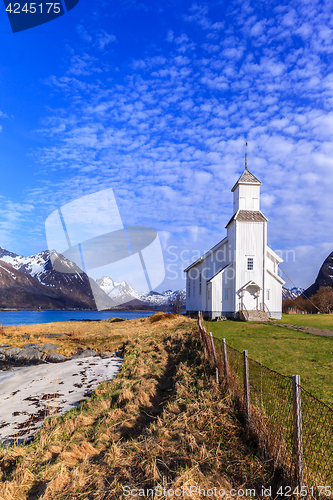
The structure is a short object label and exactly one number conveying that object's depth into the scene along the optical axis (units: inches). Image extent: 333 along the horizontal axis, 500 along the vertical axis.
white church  1073.5
